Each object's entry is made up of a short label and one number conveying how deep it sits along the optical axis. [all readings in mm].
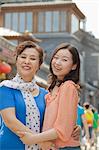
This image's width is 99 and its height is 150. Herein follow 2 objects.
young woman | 2229
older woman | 2336
